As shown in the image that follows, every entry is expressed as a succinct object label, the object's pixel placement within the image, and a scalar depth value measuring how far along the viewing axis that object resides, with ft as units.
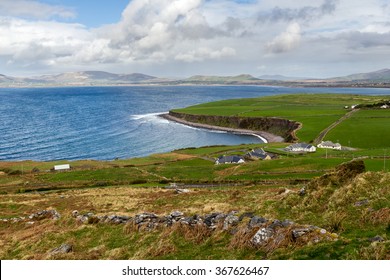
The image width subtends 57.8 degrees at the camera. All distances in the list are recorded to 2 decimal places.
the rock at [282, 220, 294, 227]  59.98
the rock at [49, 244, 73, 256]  68.27
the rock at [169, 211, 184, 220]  81.98
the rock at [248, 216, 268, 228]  63.98
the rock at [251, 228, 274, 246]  58.44
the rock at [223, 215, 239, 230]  69.08
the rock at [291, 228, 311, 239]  56.03
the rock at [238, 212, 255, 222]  72.50
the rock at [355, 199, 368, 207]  74.18
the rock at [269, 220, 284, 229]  60.65
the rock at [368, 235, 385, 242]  51.84
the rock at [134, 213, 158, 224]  82.53
